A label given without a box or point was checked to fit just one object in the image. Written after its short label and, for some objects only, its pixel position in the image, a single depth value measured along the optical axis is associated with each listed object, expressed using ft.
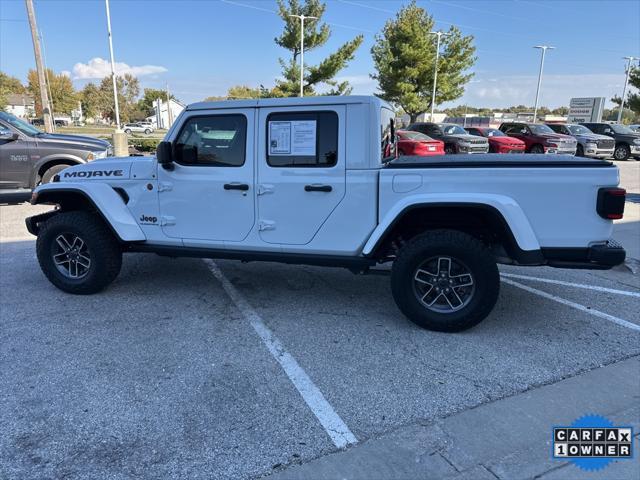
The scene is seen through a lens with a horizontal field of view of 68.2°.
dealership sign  147.23
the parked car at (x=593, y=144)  68.64
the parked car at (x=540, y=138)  65.16
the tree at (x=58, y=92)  273.99
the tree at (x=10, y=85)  135.97
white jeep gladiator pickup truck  11.52
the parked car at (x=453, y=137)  63.62
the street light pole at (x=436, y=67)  113.19
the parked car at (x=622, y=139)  74.28
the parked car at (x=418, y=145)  54.47
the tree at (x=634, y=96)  76.88
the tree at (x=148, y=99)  317.75
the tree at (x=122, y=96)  281.56
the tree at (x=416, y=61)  111.24
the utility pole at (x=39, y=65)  57.16
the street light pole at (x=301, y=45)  106.22
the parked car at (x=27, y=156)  29.43
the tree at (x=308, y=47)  110.22
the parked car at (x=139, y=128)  194.92
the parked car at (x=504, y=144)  66.13
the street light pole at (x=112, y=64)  78.79
